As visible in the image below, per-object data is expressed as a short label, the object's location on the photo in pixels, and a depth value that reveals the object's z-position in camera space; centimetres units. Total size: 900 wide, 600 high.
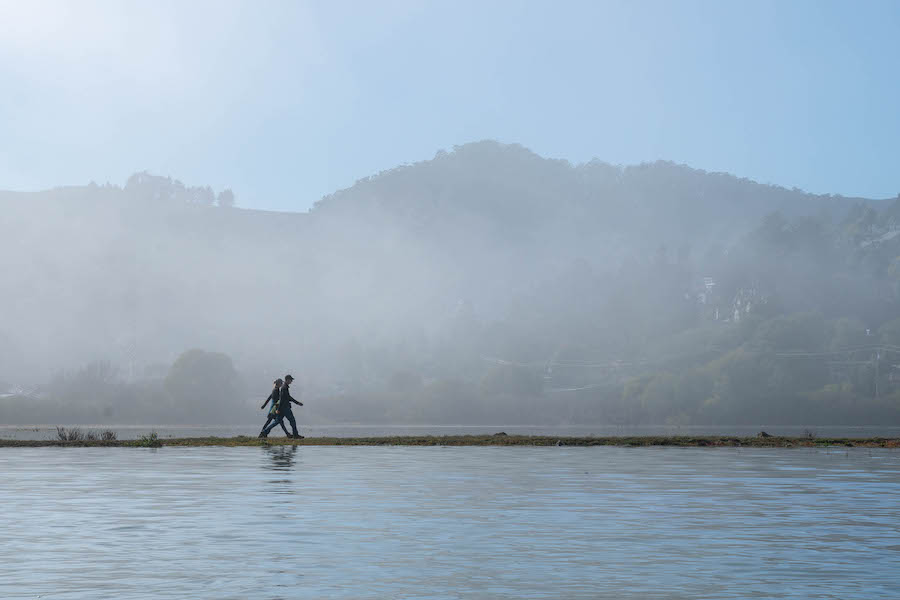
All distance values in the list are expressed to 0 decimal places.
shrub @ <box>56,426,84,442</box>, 4584
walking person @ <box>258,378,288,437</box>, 4716
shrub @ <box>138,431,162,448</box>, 4348
